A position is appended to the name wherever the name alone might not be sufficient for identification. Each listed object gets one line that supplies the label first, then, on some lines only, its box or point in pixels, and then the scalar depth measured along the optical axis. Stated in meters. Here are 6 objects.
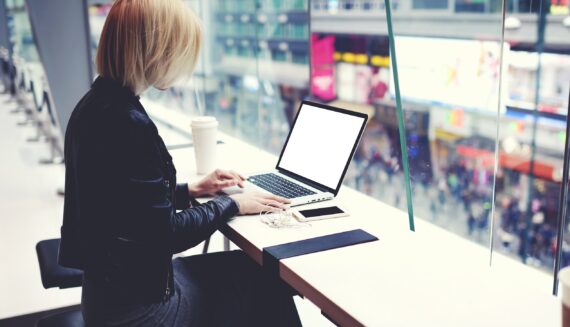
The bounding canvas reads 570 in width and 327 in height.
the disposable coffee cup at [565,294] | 0.76
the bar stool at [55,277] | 1.52
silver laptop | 1.77
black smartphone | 1.61
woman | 1.30
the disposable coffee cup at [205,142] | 2.08
